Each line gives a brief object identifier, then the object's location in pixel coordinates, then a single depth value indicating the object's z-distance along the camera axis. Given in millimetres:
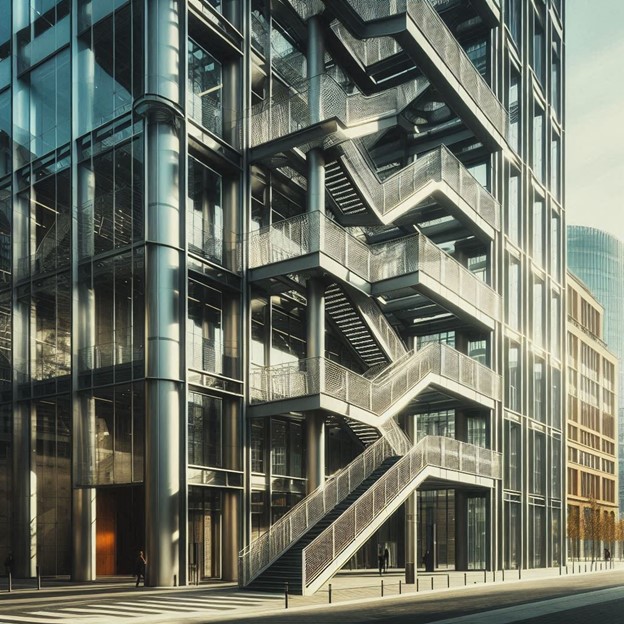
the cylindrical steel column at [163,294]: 29797
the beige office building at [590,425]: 91125
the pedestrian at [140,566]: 29234
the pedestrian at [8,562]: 33938
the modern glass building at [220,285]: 31344
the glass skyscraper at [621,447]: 186625
